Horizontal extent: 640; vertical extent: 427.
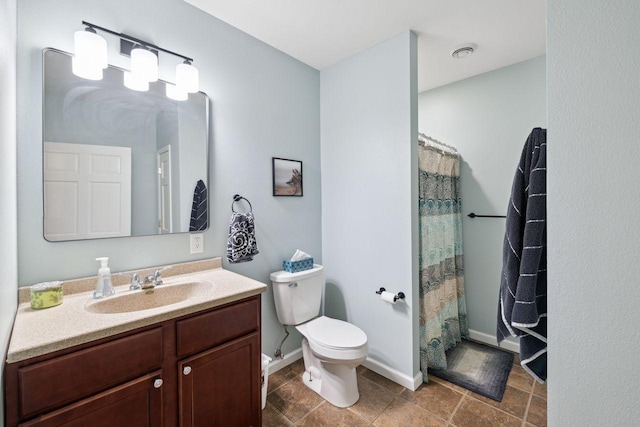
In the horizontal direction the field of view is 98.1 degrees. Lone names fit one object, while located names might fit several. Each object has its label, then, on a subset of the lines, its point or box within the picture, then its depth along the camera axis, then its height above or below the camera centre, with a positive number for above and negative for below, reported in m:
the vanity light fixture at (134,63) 1.28 +0.79
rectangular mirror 1.29 +0.32
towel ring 1.93 +0.12
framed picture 2.18 +0.31
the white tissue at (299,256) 2.17 -0.33
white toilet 1.75 -0.81
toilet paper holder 1.99 -0.59
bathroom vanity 0.89 -0.56
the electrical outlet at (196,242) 1.73 -0.17
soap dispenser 1.30 -0.31
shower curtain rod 2.20 +0.61
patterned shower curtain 2.12 -0.38
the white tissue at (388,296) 1.99 -0.60
